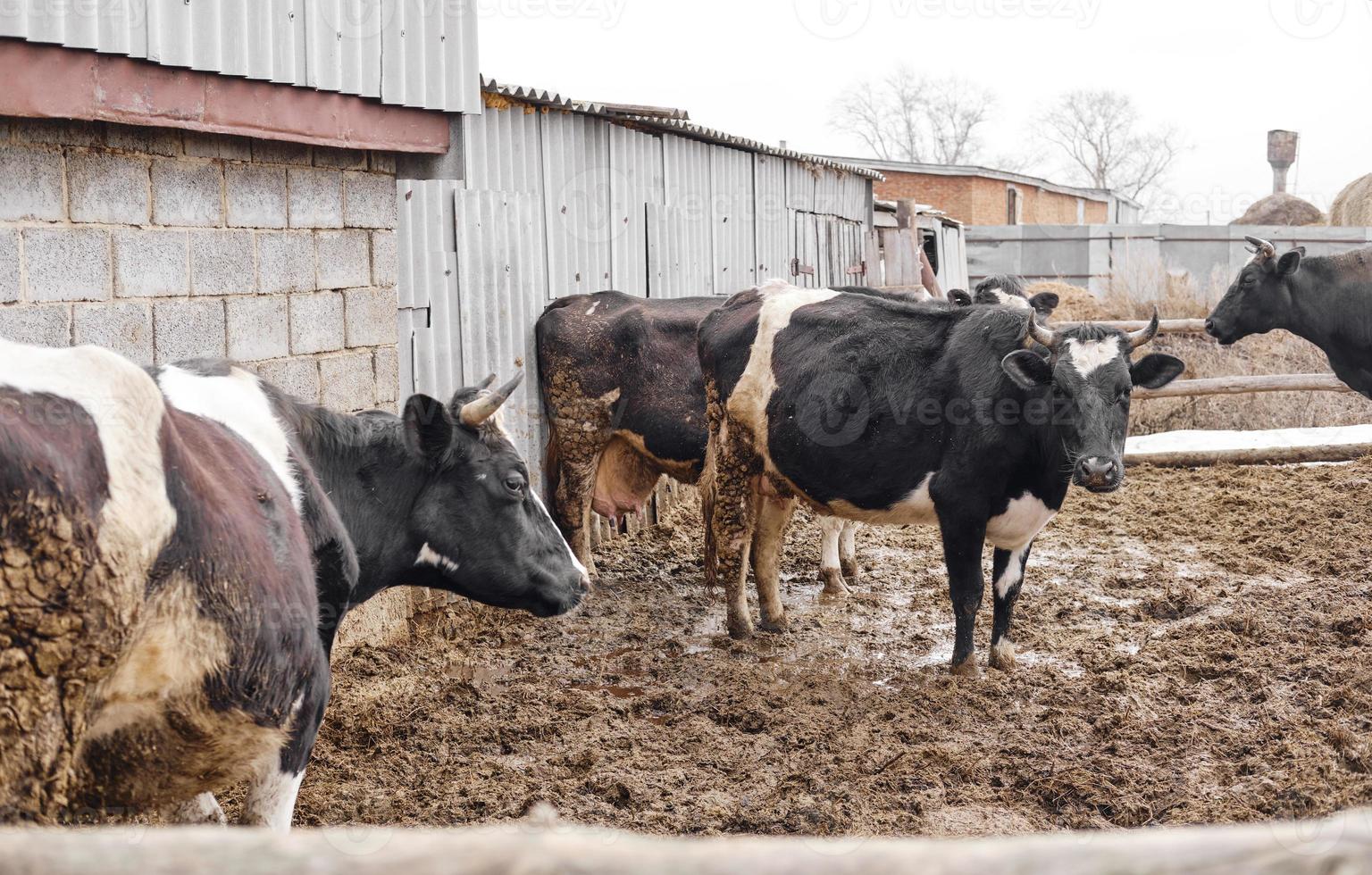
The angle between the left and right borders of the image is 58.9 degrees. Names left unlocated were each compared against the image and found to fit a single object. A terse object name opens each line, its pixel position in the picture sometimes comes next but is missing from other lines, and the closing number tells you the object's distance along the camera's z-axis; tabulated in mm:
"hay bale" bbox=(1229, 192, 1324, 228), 28312
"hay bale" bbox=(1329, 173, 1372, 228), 23422
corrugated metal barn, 6758
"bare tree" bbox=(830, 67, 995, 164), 57375
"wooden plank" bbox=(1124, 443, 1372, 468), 10852
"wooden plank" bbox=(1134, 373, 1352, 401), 11938
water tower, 38875
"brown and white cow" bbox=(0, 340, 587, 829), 2176
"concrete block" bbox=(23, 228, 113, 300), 4211
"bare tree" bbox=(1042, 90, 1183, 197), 57812
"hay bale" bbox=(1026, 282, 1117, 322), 16353
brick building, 30688
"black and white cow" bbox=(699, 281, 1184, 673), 5574
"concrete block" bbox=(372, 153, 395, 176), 6160
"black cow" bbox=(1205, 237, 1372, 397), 10344
